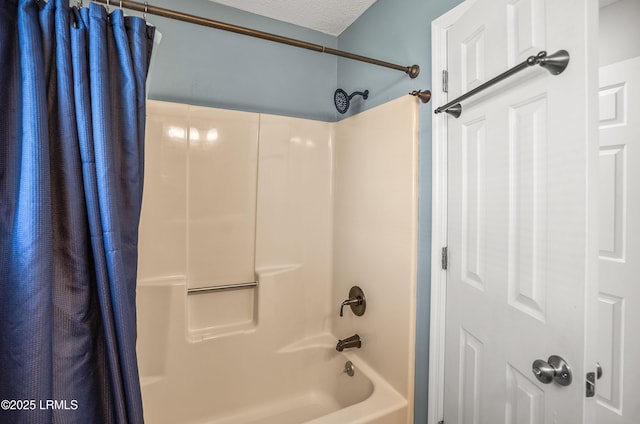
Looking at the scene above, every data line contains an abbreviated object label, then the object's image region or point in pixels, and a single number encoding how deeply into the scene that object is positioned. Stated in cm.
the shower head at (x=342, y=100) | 180
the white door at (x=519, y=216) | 76
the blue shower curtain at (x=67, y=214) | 76
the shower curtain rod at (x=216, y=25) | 91
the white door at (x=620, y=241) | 107
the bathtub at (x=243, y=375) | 155
